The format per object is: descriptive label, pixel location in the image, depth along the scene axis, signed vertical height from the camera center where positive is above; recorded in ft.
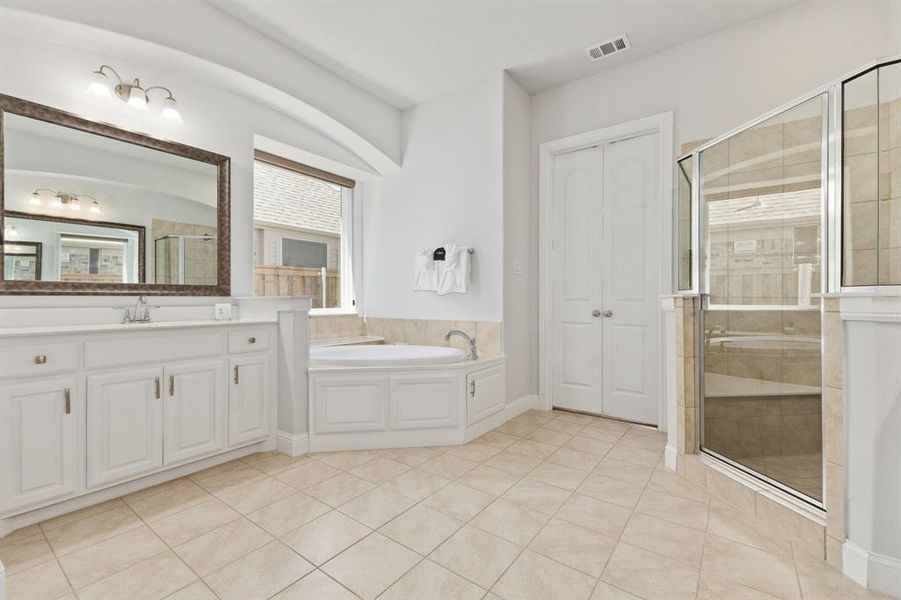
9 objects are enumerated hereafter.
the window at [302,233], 11.86 +2.00
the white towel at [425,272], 12.28 +0.73
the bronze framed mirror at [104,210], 6.95 +1.68
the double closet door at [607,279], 10.78 +0.48
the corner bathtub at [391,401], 8.96 -2.32
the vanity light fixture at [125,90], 7.55 +3.95
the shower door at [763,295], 6.37 +0.01
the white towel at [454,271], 11.59 +0.72
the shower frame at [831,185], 5.25 +1.46
